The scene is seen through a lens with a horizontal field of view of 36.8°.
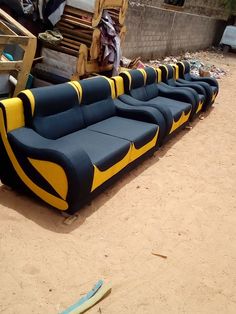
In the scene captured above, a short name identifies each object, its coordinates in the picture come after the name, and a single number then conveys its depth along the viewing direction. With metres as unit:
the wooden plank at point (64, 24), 5.81
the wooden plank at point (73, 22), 5.70
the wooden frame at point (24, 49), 4.52
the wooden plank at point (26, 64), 4.68
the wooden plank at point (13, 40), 4.33
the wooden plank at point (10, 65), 4.42
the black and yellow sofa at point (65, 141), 3.14
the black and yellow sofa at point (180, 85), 6.78
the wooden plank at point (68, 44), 5.79
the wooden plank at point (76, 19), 5.71
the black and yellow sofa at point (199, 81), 7.54
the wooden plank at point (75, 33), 5.76
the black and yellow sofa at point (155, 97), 5.21
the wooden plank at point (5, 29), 4.71
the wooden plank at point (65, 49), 5.78
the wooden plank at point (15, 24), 4.75
